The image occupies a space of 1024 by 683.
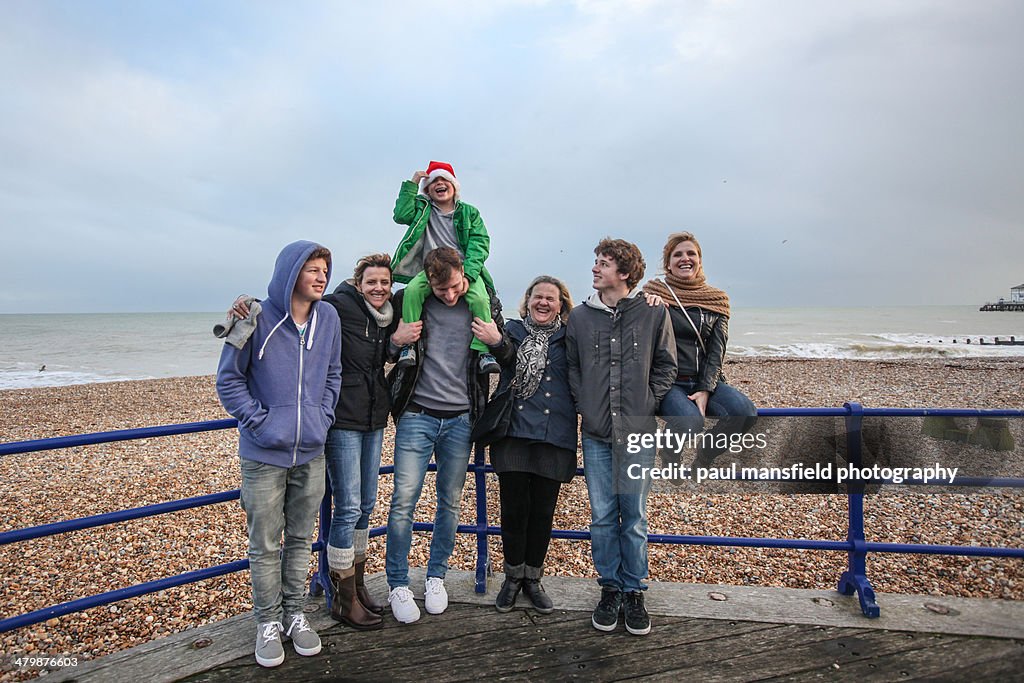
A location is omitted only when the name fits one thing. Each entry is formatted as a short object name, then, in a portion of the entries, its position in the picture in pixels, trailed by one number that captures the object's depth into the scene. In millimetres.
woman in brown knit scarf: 2928
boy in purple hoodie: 2551
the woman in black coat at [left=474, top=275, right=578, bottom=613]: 2951
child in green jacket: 3498
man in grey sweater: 2955
